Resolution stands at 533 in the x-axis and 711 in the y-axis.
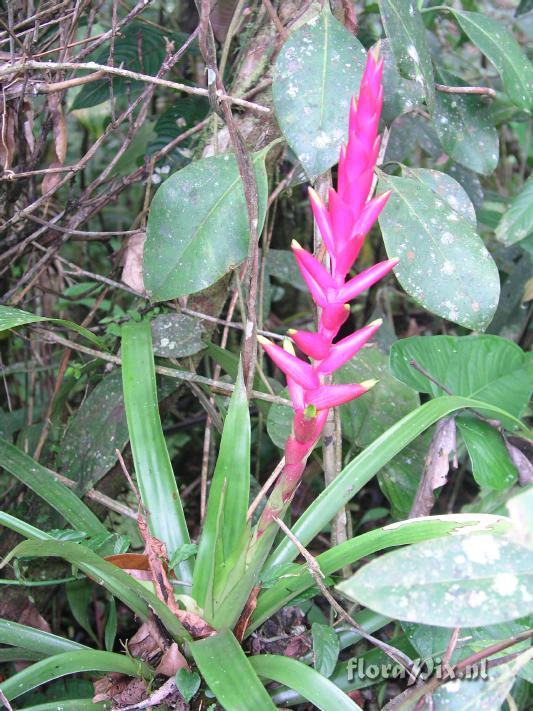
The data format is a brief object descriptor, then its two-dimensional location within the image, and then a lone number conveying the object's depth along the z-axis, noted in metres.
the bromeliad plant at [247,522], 0.73
